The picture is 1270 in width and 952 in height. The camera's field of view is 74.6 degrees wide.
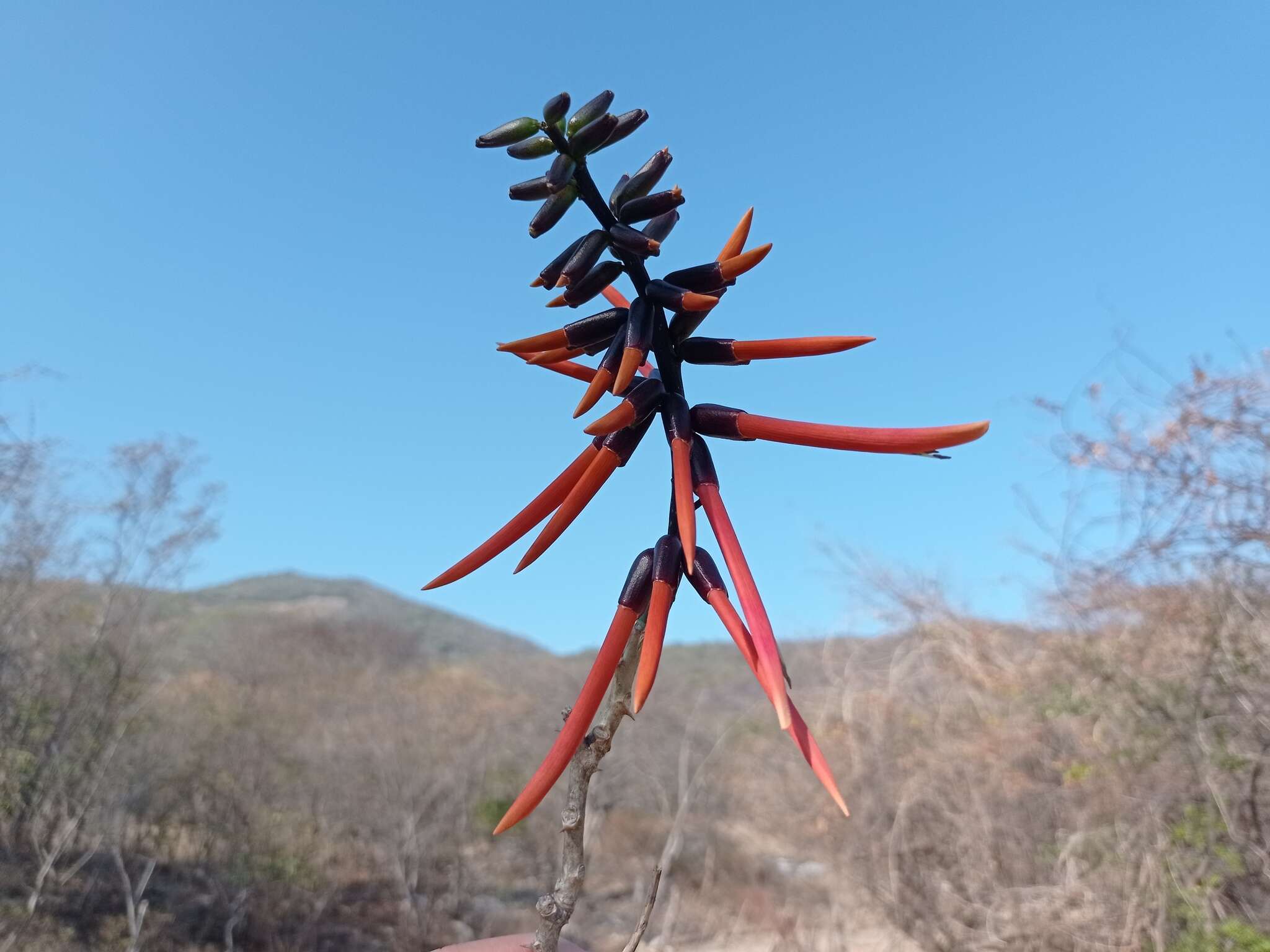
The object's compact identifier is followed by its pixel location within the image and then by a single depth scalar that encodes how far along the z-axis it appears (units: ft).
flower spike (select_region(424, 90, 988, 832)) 0.64
